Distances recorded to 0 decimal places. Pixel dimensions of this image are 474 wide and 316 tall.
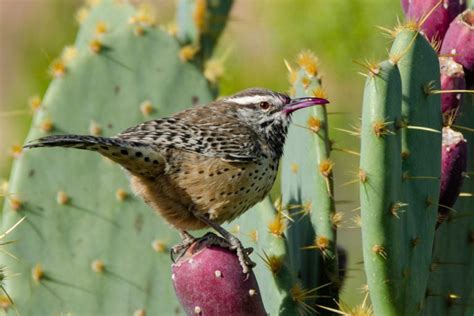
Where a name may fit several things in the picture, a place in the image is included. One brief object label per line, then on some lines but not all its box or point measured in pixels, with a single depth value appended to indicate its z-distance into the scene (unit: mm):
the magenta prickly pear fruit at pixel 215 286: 4668
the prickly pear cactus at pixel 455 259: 5727
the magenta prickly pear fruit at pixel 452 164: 5453
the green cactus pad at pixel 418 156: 5039
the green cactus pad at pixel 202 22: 7683
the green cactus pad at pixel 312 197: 5539
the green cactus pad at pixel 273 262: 5266
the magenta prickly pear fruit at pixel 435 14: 5723
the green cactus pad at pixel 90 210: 6551
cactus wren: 5676
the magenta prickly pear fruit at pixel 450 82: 5527
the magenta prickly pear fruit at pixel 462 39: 5531
